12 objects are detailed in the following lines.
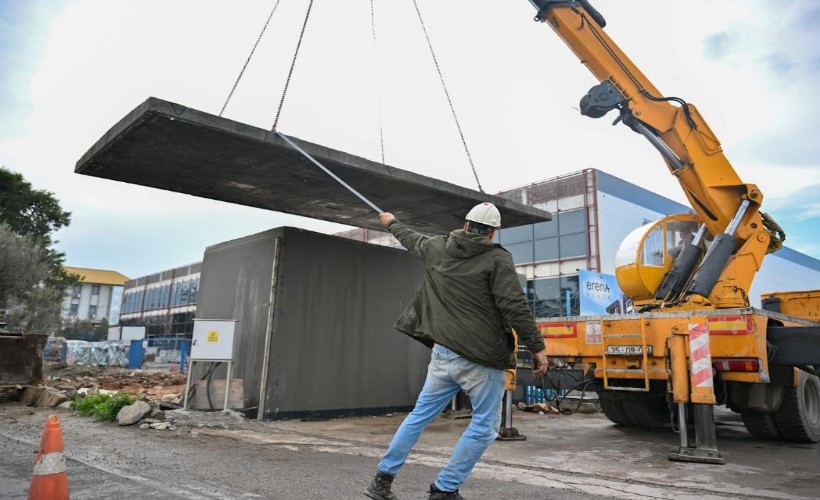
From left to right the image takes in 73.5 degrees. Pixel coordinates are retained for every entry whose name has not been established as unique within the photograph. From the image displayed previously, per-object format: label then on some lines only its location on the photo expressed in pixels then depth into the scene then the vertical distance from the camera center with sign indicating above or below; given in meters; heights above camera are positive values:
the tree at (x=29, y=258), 19.99 +3.04
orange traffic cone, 2.93 -0.71
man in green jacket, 3.28 +0.08
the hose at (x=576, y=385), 6.57 -0.37
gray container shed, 8.49 +0.42
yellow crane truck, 5.64 +0.48
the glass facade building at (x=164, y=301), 45.28 +3.48
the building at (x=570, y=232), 24.69 +5.74
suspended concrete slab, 5.86 +2.23
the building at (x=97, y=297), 80.88 +6.09
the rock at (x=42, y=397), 9.20 -1.03
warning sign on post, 7.89 +0.02
